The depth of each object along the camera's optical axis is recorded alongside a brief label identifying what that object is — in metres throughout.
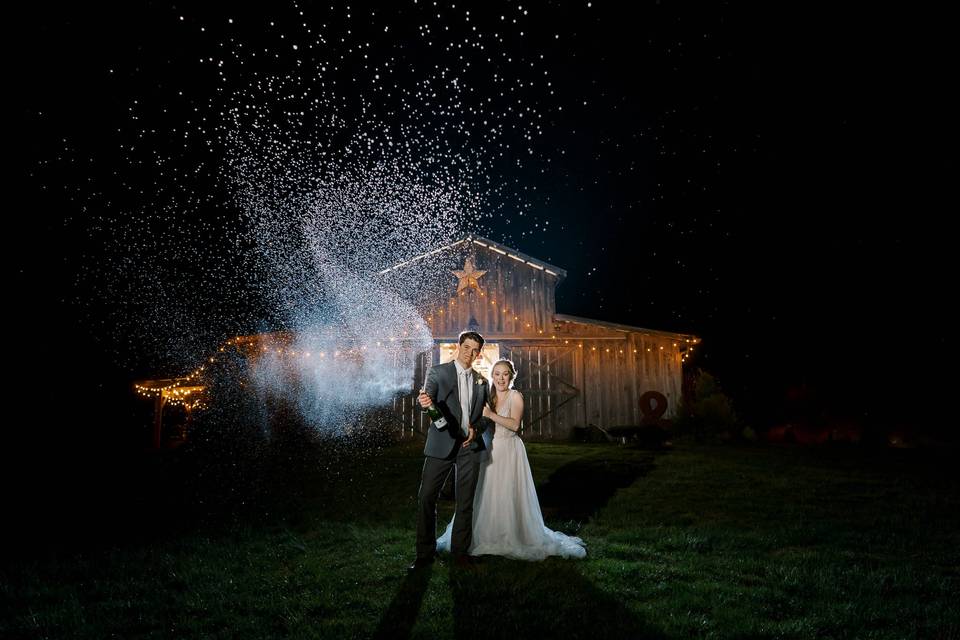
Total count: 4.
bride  4.94
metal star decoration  16.45
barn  15.96
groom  4.68
